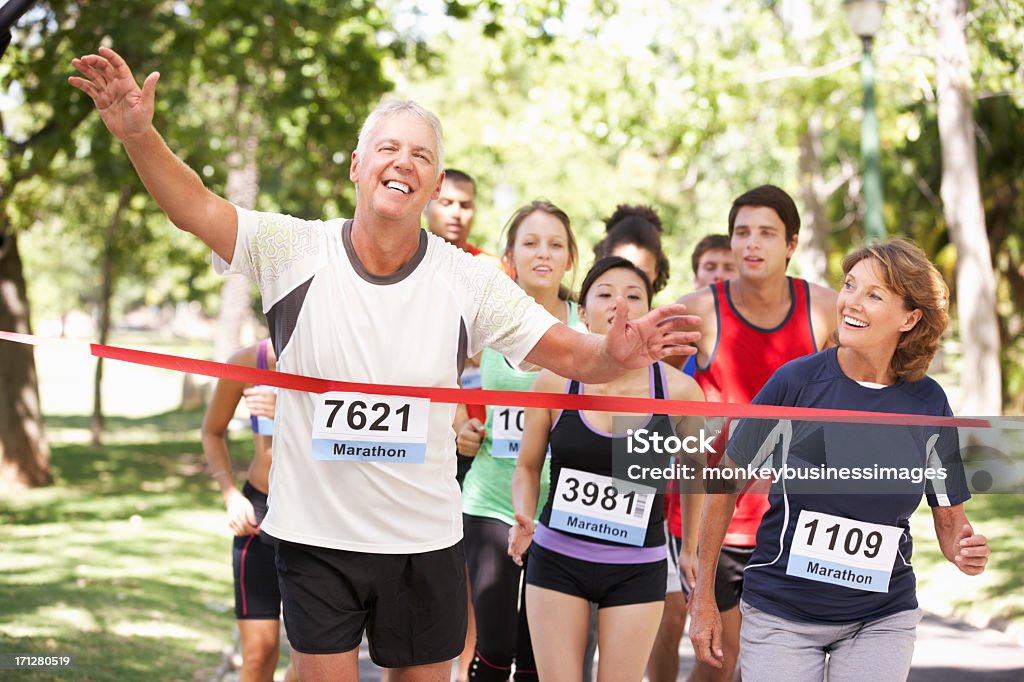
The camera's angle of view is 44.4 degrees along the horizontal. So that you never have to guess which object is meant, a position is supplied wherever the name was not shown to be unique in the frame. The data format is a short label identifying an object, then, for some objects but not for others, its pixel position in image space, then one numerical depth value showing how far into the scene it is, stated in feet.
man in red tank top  16.74
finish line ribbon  11.07
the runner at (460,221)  21.15
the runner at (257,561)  16.34
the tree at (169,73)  42.65
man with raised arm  10.91
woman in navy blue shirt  11.85
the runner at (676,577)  15.74
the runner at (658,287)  17.19
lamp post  40.24
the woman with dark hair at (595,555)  14.52
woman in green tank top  16.79
